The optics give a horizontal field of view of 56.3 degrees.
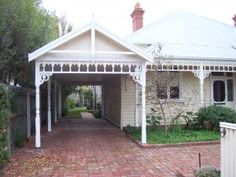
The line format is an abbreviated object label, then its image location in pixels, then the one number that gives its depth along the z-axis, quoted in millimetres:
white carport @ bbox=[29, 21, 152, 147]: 7658
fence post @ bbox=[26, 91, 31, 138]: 8987
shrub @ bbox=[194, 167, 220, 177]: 4460
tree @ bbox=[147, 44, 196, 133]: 8921
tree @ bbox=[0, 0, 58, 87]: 7755
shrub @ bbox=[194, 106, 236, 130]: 9092
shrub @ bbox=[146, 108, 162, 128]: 9480
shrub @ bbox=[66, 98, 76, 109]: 28229
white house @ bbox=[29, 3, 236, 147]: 7750
